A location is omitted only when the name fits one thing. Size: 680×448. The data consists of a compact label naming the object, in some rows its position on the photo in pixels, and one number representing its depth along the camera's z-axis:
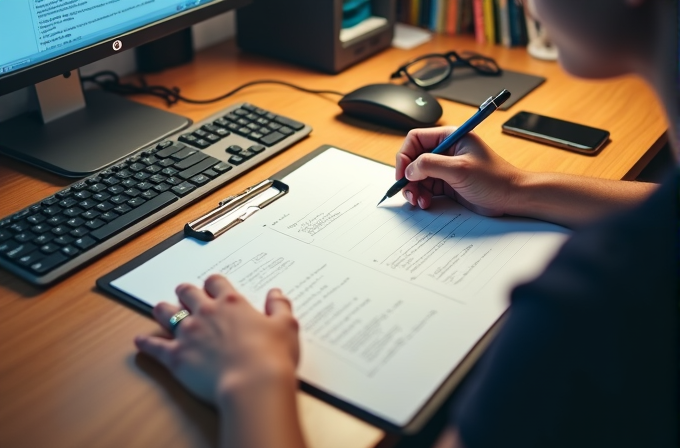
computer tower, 1.29
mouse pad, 1.21
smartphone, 1.06
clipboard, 0.62
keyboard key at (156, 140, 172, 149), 1.00
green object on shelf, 1.36
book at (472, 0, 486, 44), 1.46
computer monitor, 0.91
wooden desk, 0.63
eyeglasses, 1.27
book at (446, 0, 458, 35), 1.49
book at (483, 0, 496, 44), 1.44
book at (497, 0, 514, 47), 1.43
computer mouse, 1.10
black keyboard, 0.81
